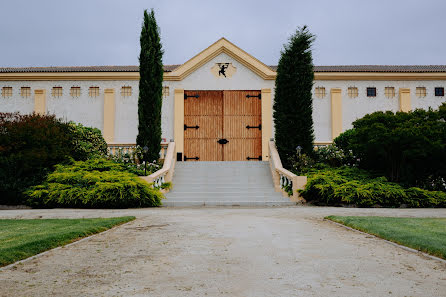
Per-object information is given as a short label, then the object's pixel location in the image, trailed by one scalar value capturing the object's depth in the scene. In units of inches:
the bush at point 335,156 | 688.8
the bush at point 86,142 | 640.4
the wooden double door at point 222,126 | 847.7
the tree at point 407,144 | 548.1
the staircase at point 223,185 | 542.3
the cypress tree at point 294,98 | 698.8
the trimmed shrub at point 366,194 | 513.7
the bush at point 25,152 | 529.0
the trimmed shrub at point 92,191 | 491.5
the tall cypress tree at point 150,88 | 698.2
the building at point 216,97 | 850.8
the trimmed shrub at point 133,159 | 657.7
